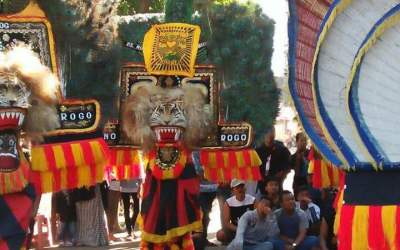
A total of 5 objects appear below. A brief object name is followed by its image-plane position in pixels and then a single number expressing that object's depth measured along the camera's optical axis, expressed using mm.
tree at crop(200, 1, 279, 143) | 18312
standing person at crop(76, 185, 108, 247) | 9352
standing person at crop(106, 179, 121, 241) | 10078
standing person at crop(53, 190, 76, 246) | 9395
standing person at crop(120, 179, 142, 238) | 9758
